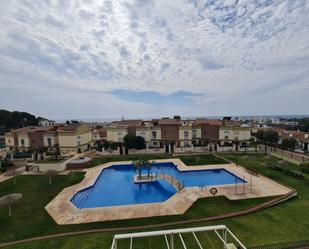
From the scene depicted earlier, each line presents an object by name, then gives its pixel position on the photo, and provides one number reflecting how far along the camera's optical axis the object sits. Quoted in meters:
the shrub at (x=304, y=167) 20.28
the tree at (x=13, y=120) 58.03
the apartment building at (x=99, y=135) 46.07
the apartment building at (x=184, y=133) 40.78
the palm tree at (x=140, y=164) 22.17
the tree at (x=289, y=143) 34.06
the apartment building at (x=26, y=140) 37.31
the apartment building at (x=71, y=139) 37.56
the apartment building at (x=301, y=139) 37.69
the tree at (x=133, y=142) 36.47
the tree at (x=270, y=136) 38.47
